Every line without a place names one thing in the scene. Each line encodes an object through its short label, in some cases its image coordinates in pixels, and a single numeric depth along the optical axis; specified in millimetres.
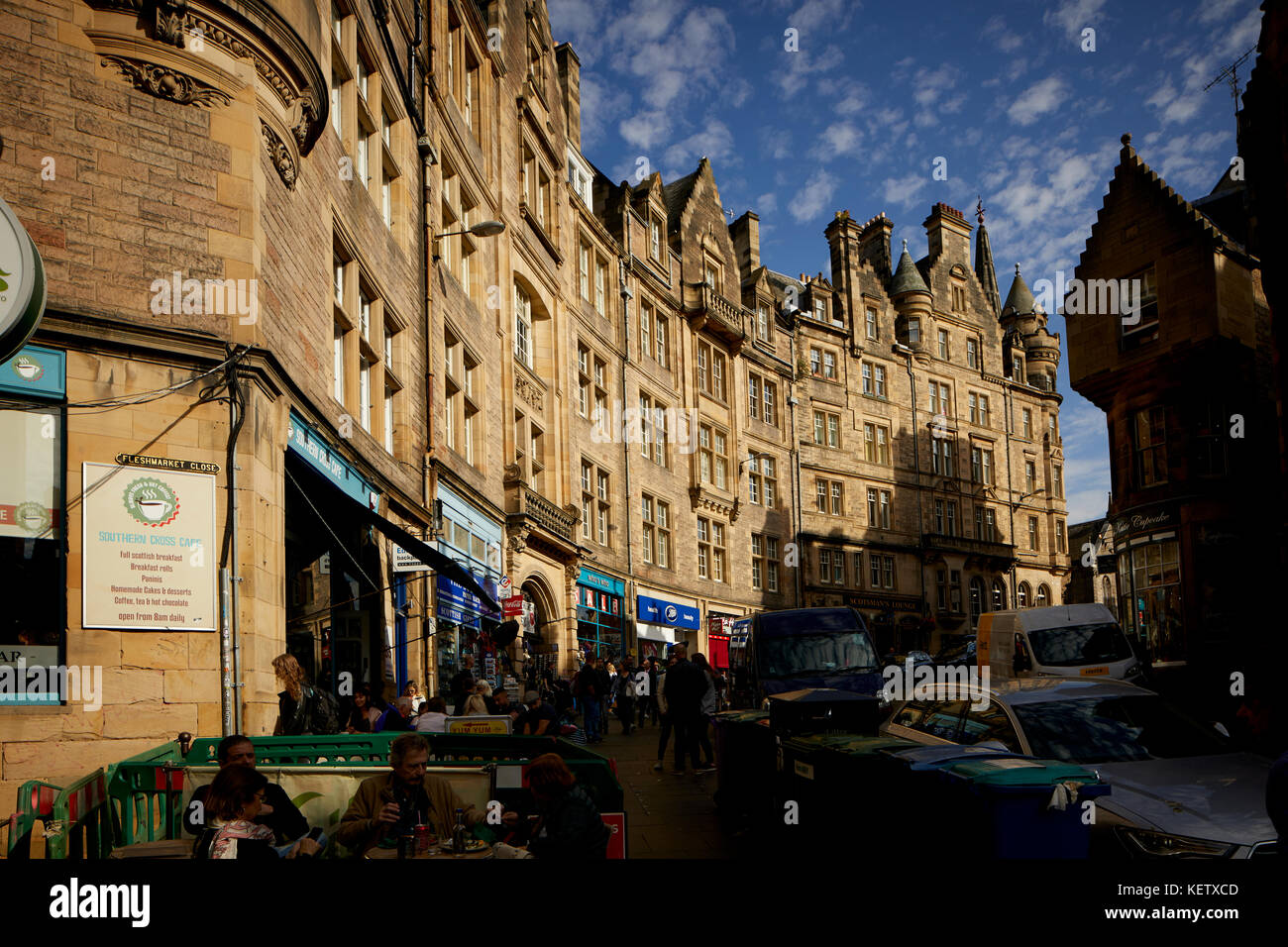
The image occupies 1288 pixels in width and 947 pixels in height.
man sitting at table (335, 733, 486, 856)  6375
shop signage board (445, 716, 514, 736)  11672
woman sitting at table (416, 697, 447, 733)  11406
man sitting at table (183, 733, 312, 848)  6523
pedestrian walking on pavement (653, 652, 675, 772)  16239
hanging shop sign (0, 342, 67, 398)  10625
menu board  10820
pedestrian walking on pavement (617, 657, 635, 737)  25047
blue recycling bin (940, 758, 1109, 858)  5926
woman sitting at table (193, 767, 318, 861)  5672
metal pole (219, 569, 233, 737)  11164
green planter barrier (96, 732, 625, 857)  6739
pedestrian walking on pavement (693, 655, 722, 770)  15641
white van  18922
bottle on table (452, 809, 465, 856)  5887
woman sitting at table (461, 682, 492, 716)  14633
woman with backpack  10008
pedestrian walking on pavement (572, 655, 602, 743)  22062
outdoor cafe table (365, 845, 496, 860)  5875
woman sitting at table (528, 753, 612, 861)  5701
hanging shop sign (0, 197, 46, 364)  7203
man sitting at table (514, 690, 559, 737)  11859
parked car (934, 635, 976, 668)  28016
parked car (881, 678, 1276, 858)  6363
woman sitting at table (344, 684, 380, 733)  11930
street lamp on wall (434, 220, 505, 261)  19202
